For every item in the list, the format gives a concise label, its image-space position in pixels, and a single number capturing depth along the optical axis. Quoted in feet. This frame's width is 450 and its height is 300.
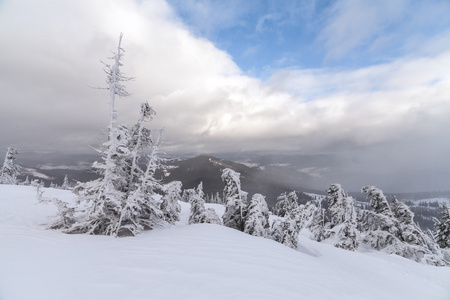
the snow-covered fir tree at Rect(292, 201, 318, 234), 61.93
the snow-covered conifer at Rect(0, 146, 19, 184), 130.02
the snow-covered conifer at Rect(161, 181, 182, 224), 49.62
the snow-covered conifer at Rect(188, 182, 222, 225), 57.57
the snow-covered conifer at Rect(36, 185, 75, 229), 37.59
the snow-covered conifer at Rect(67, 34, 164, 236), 37.29
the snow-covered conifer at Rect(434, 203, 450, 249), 93.40
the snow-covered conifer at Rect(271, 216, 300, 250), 54.19
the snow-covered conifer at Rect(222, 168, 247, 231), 56.44
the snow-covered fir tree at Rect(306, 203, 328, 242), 97.04
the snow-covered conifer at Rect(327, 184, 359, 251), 70.19
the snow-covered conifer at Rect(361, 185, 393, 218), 77.77
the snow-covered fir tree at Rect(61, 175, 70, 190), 199.68
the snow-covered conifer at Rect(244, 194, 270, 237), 50.78
